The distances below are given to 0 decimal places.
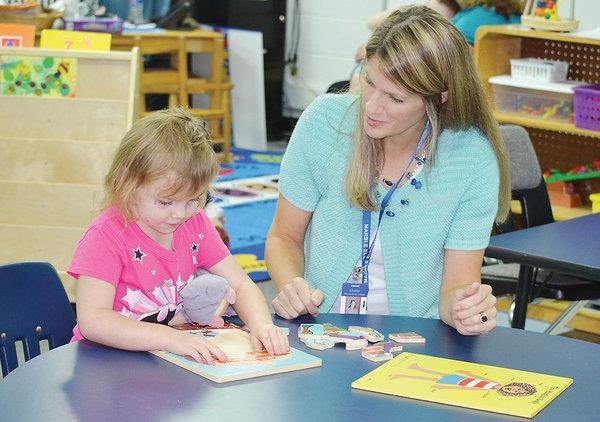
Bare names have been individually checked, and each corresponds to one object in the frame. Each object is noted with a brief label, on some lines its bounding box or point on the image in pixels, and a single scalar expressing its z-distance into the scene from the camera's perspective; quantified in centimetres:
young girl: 180
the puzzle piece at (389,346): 180
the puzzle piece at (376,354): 175
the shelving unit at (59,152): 373
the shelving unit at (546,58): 431
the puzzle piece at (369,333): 184
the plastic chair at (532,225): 347
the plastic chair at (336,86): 451
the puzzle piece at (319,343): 179
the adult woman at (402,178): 211
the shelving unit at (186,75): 666
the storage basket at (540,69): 426
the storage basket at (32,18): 496
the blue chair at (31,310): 195
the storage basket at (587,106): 404
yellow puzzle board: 158
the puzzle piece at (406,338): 185
